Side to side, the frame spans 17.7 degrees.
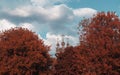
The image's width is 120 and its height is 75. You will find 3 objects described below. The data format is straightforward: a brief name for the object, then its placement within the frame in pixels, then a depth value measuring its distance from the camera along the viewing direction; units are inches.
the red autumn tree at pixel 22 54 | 2723.9
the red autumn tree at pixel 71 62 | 2719.0
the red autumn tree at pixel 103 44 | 2581.2
